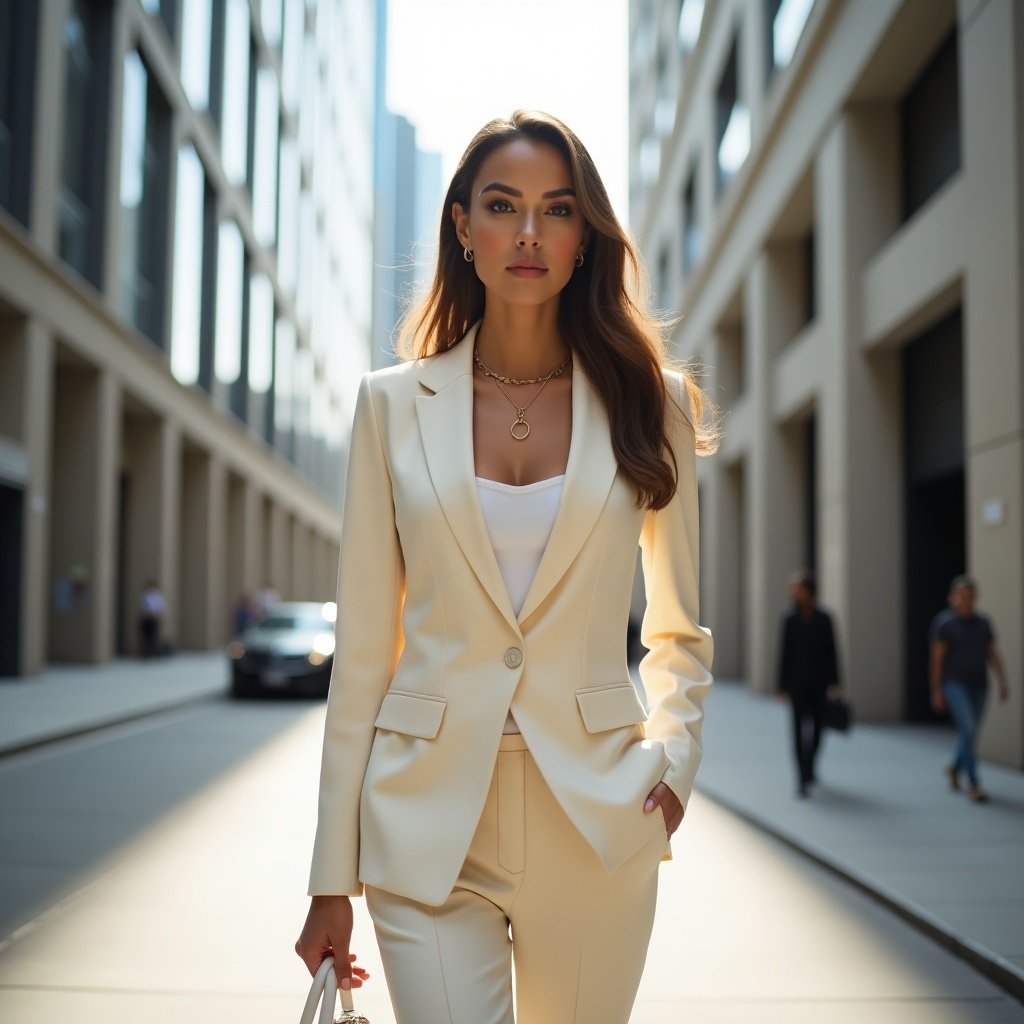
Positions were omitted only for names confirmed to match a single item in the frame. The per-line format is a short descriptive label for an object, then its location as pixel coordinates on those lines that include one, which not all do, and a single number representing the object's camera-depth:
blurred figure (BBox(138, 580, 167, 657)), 26.38
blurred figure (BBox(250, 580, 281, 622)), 32.31
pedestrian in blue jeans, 9.52
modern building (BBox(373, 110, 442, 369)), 139.24
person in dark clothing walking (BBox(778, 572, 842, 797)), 9.92
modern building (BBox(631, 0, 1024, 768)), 11.30
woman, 2.05
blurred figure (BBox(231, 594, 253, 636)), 31.53
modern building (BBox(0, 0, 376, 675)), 19.08
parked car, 18.34
